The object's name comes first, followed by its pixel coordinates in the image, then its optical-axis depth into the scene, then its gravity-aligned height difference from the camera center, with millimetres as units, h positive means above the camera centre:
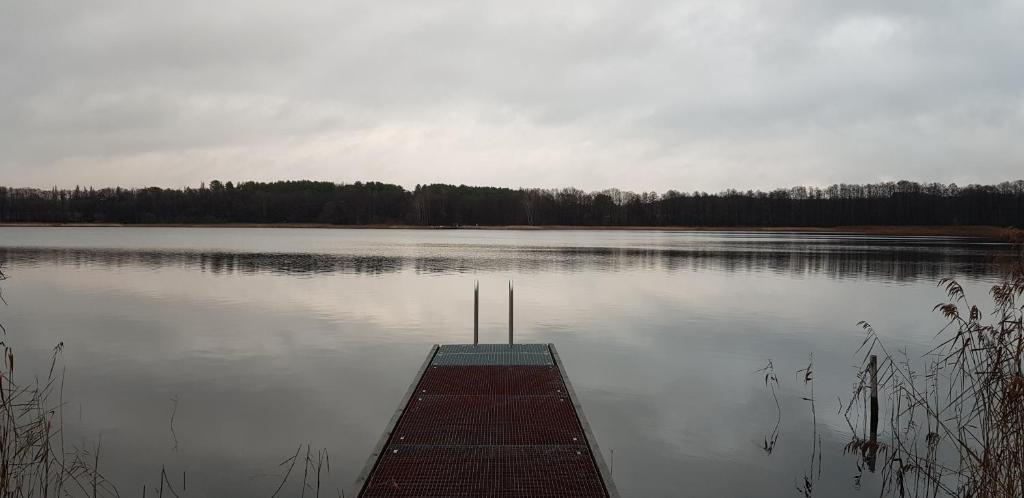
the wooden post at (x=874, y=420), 6480 -2157
